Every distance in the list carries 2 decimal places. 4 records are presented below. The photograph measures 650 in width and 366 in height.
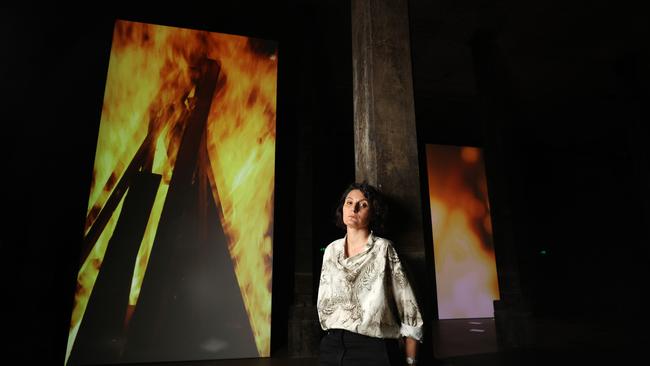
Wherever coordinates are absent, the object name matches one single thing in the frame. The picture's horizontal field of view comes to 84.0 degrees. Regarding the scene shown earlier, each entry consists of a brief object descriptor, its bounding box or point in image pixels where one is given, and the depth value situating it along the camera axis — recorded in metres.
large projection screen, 5.20
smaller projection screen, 10.39
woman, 1.83
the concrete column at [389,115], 2.54
